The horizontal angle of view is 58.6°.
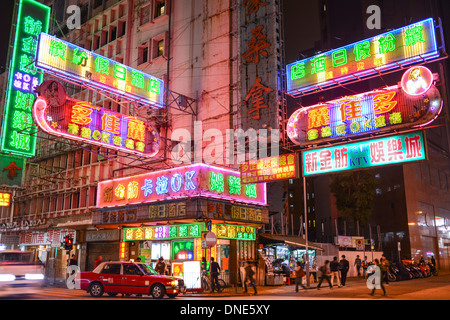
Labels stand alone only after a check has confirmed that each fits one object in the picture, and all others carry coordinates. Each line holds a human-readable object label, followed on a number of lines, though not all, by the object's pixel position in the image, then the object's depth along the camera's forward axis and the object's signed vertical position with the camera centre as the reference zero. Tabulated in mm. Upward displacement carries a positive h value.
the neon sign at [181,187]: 22047 +3730
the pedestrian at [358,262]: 28312 -845
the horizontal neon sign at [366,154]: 15602 +3943
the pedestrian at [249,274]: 19384 -1119
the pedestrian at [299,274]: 19250 -1108
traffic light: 25906 +532
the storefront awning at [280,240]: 25327 +652
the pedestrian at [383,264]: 18156 -662
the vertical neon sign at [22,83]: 26984 +11416
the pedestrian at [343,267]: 21922 -890
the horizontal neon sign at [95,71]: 18656 +8955
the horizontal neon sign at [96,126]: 17859 +5931
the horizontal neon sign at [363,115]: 15750 +5767
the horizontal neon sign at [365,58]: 16797 +8724
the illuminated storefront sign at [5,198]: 35875 +4690
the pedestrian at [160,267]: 21594 -837
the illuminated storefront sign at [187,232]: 23072 +1147
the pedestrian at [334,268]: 21688 -929
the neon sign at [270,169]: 18922 +3948
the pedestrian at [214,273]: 20219 -1092
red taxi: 16844 -1238
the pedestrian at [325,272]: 20094 -1056
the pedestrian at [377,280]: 16469 -1195
